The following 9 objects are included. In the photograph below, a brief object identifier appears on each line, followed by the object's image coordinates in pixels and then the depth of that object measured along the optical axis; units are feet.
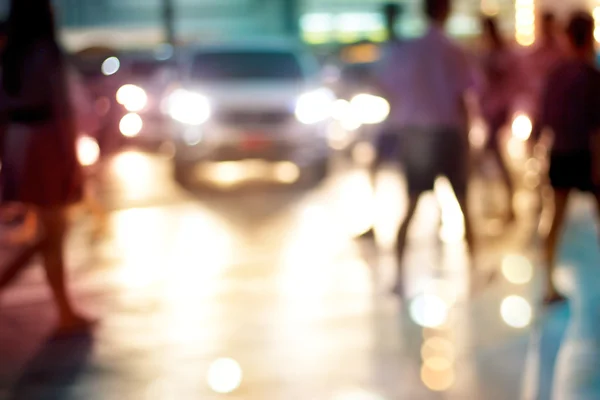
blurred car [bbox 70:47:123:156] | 41.34
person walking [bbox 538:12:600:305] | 22.43
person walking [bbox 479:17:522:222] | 33.35
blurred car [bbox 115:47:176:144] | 59.52
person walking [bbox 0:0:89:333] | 20.98
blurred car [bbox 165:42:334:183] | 43.16
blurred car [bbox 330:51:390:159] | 53.36
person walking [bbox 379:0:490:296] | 23.44
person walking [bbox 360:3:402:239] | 27.71
